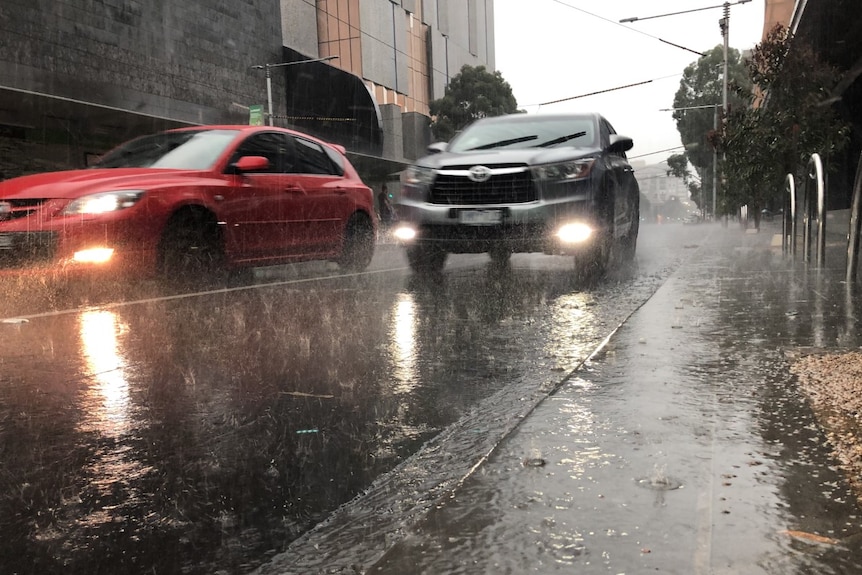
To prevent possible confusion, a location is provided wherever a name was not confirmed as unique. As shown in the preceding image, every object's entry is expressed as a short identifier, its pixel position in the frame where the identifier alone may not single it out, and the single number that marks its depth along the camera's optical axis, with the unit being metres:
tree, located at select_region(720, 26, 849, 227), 11.36
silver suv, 7.39
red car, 6.25
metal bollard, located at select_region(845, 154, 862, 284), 5.65
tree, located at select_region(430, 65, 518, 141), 46.47
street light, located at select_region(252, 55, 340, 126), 29.78
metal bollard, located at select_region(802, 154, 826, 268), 7.63
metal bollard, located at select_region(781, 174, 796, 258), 9.88
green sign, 26.95
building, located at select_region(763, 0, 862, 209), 10.24
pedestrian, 22.73
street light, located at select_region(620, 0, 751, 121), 37.72
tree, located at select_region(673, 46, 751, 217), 51.88
